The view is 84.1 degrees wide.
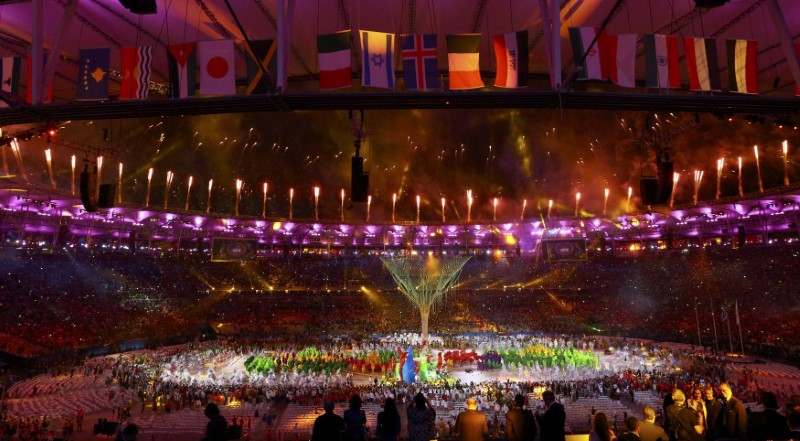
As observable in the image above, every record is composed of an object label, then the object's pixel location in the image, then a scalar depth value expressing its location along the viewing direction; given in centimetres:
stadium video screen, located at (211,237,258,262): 2952
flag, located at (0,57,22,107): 975
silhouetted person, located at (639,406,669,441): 579
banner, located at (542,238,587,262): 3300
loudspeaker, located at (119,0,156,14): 762
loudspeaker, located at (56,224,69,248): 3034
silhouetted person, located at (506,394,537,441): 624
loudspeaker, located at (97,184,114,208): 1577
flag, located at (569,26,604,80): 885
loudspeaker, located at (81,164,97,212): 1425
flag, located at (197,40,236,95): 906
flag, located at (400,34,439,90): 891
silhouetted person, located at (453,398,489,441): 629
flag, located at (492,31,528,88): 915
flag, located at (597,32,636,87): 909
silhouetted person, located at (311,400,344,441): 605
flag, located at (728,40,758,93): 927
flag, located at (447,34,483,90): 915
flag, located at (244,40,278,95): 828
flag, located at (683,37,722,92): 930
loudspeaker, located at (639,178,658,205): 1651
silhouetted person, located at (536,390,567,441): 615
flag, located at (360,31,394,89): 884
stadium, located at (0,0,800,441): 909
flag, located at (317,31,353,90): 906
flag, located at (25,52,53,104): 948
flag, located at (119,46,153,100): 940
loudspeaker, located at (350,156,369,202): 1210
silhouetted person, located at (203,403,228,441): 632
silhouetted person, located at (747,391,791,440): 612
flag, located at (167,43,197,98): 912
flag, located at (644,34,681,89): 930
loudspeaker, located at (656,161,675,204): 1559
